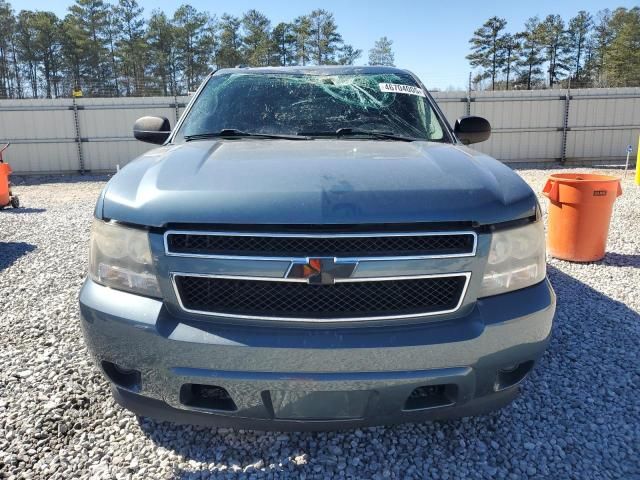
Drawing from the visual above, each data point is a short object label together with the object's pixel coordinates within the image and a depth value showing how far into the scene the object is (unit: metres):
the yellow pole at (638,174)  10.59
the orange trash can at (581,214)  5.14
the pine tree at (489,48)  63.44
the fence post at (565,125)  16.48
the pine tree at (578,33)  61.84
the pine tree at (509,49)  63.06
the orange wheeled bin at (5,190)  9.30
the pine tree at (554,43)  61.62
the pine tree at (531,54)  61.91
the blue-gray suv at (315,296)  1.75
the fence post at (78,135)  15.93
